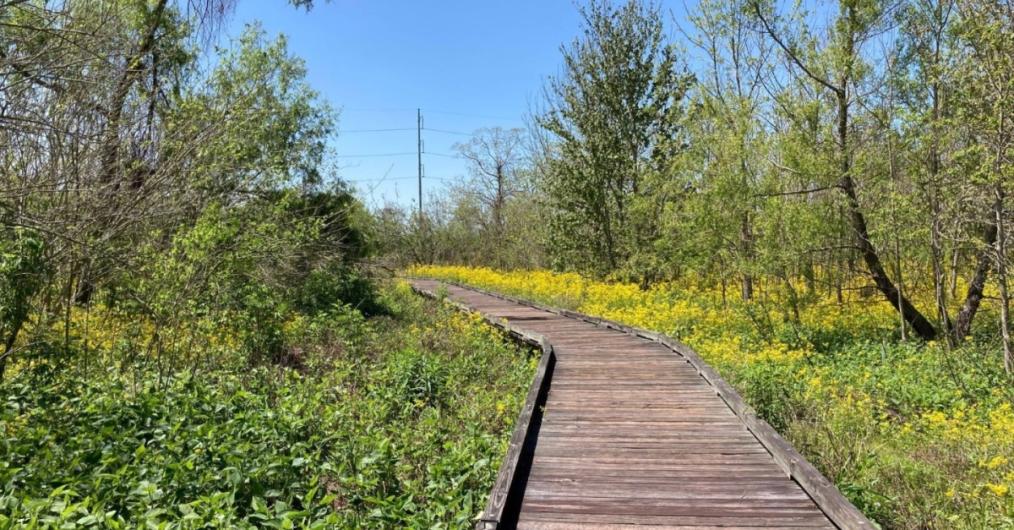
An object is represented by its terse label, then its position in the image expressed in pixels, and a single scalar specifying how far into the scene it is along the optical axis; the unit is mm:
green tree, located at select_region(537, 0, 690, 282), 18047
